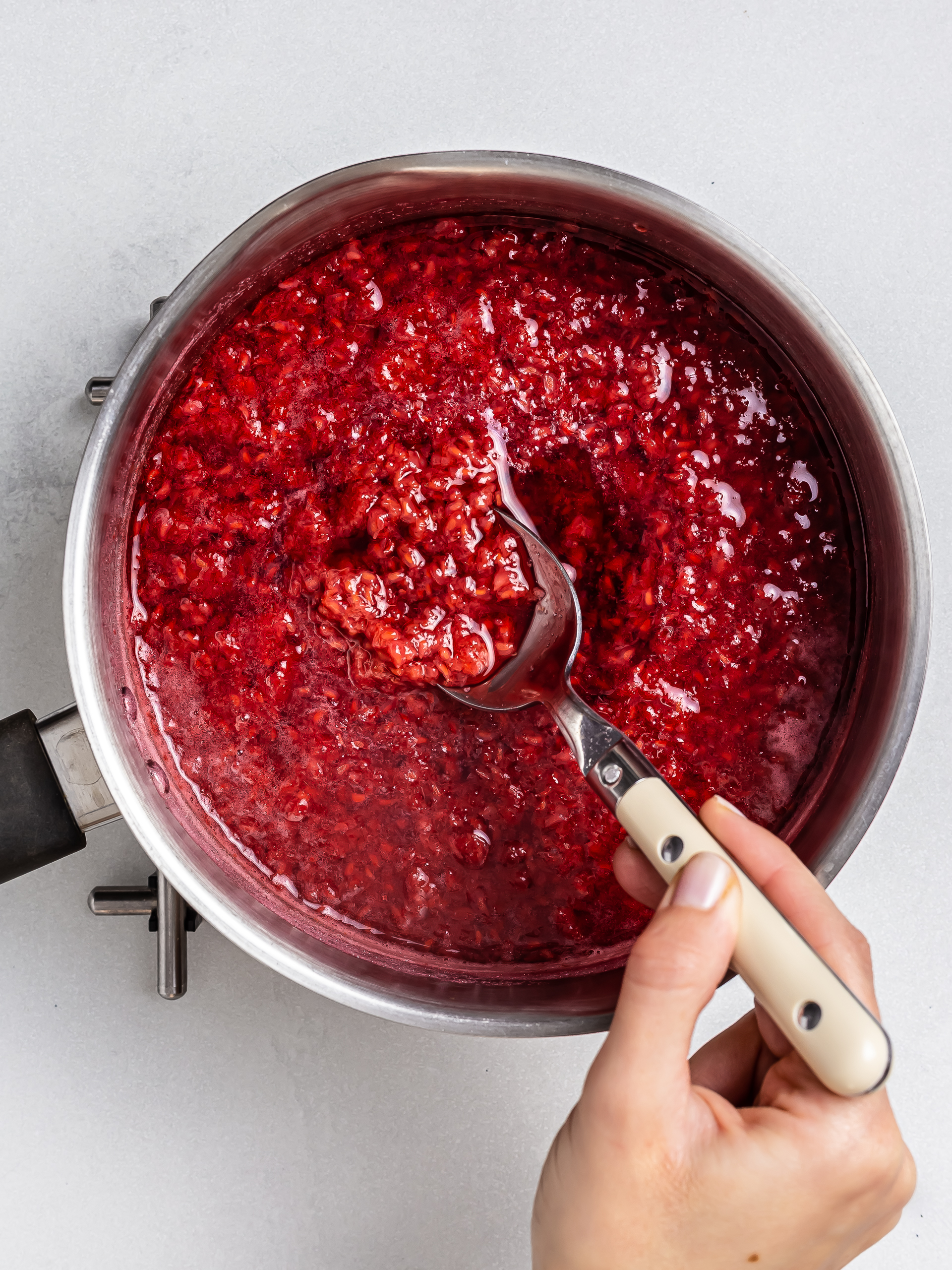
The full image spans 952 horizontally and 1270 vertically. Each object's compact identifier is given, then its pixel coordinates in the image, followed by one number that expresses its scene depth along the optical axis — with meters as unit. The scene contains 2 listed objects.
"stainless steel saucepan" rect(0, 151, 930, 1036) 0.25
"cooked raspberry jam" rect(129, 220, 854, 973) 0.27
